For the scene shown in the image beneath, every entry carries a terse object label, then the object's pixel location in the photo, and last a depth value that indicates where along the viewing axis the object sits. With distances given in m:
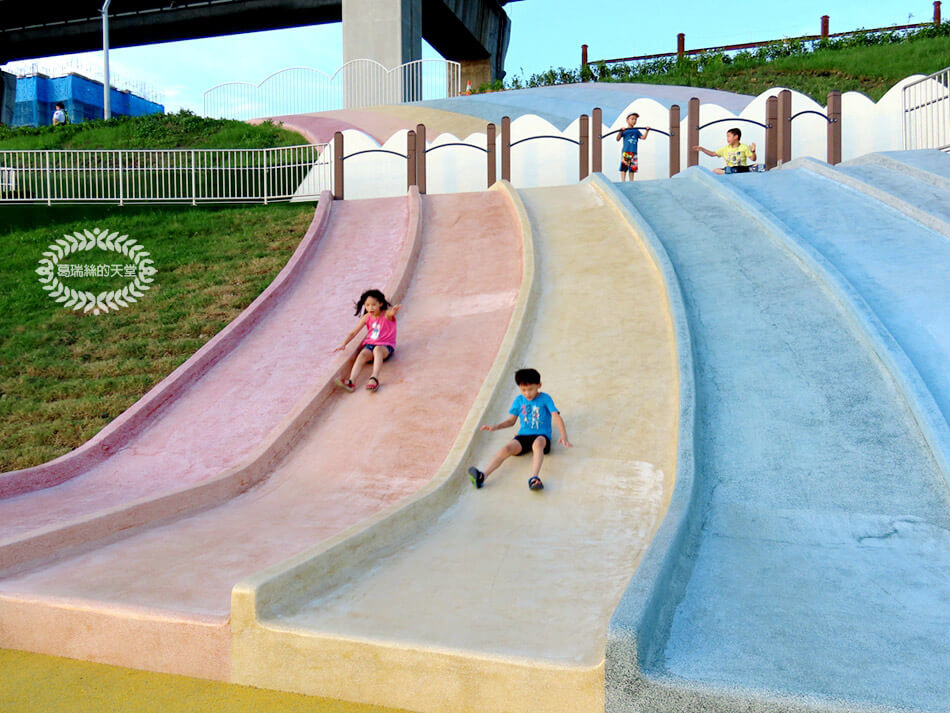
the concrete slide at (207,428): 5.73
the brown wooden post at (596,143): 14.62
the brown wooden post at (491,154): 15.37
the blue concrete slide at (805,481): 3.24
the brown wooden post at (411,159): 15.16
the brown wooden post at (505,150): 15.16
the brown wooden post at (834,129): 13.96
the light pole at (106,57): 26.95
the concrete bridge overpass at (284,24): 27.61
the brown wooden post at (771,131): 14.32
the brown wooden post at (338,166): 15.12
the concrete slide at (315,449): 4.00
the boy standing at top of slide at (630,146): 14.77
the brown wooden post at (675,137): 14.31
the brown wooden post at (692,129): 14.51
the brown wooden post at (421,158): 15.30
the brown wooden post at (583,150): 14.88
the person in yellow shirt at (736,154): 13.60
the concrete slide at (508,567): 3.43
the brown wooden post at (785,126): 14.02
